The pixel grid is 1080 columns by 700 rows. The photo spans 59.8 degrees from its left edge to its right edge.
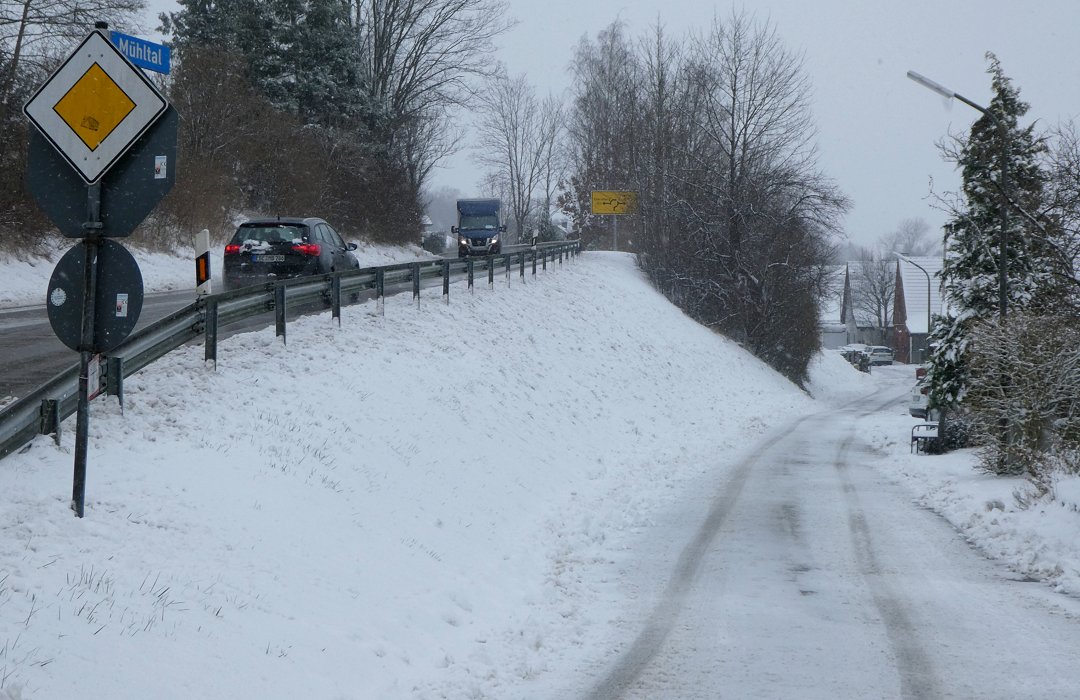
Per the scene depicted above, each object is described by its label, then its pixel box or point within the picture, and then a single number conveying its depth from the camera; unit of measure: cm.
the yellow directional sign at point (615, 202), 5291
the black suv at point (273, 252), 1736
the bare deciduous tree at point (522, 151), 8438
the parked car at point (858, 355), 8214
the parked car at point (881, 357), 9356
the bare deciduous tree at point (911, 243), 17692
